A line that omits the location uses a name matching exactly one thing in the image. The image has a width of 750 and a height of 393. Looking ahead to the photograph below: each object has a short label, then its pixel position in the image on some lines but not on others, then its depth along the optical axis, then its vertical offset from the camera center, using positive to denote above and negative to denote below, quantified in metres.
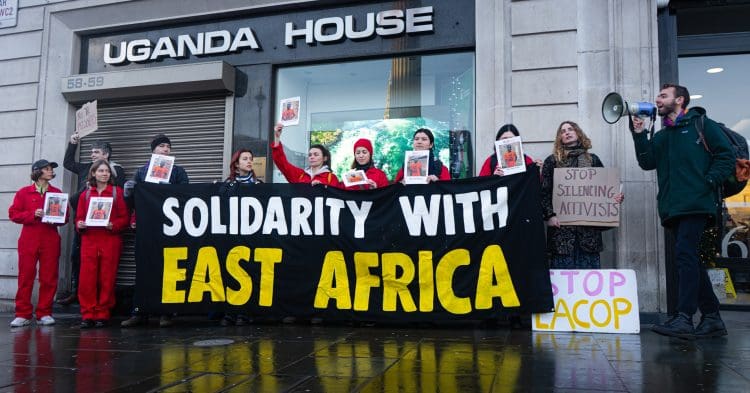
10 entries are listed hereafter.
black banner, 5.53 -0.13
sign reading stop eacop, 5.27 -0.59
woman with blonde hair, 5.70 +0.18
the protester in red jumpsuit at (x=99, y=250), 6.39 -0.19
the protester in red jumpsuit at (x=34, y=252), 6.71 -0.24
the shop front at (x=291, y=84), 7.66 +2.31
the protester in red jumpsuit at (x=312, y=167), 6.45 +0.87
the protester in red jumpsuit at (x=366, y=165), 6.27 +0.88
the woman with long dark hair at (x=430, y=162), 6.22 +0.90
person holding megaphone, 4.90 +0.48
